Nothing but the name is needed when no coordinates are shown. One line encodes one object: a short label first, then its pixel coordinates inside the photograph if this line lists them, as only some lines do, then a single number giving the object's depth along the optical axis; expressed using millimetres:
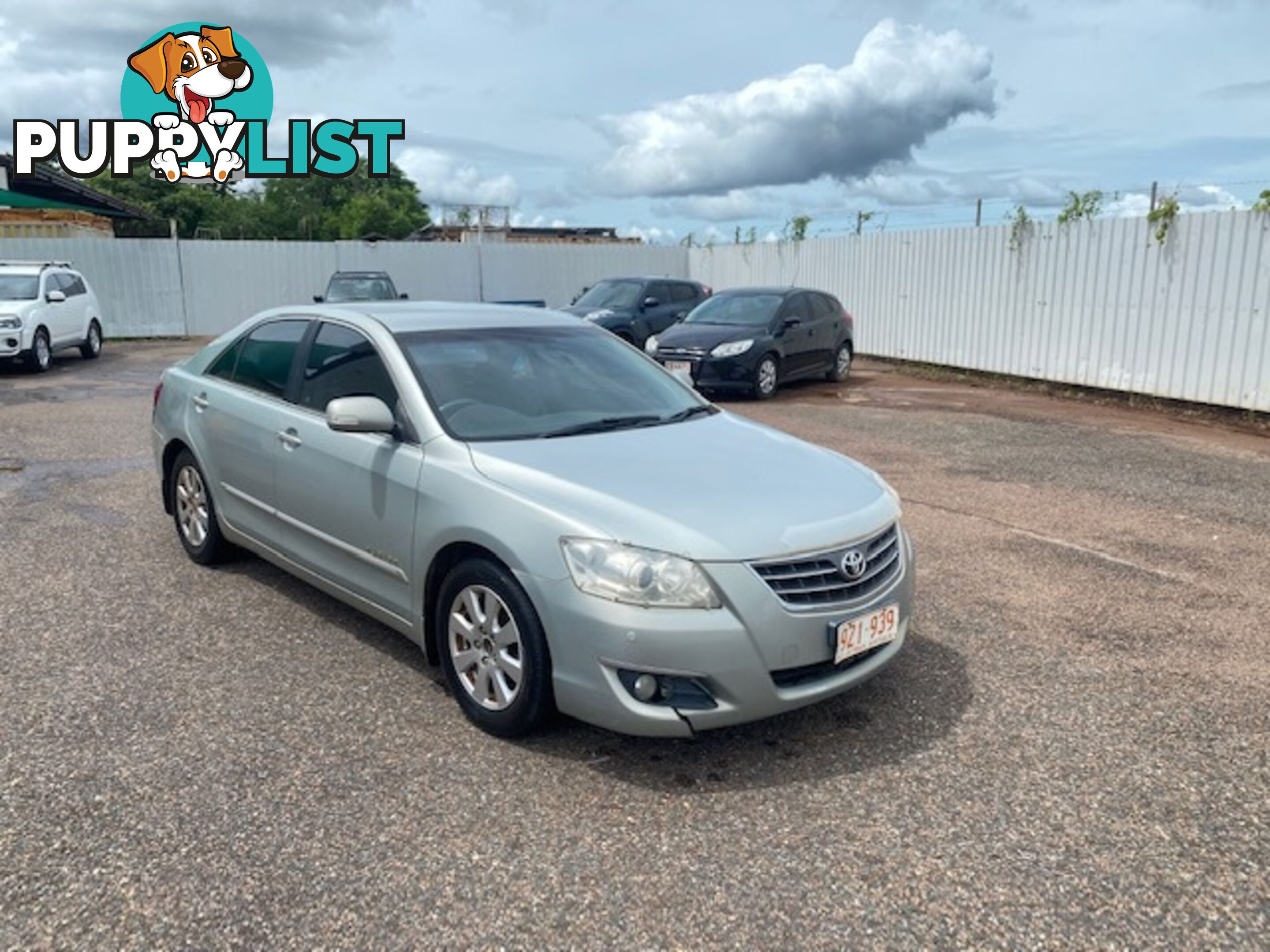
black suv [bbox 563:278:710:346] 16344
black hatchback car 12961
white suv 14891
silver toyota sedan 3150
